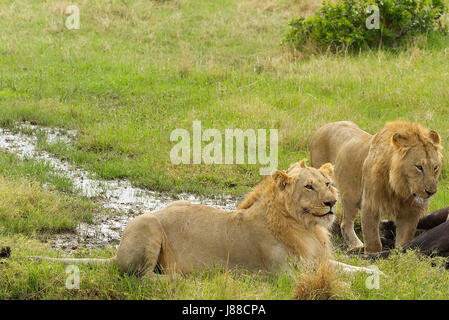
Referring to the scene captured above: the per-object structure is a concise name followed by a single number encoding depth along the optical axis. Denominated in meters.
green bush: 24.66
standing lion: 11.44
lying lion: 9.62
